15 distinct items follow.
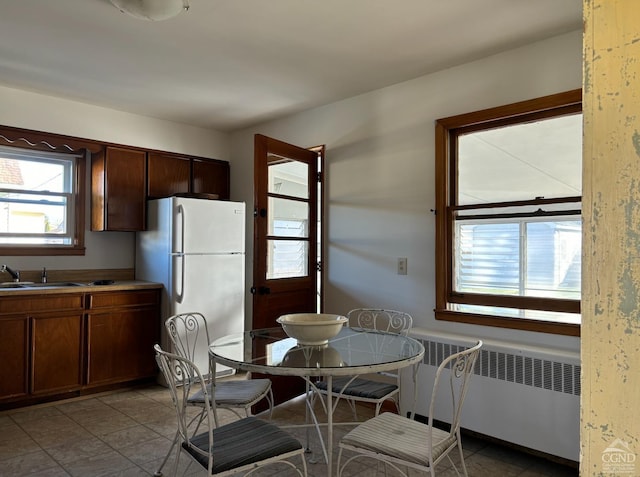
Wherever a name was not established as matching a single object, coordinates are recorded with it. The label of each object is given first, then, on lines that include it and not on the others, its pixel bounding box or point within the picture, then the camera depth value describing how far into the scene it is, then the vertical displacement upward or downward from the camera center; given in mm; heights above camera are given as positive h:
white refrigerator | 3959 -162
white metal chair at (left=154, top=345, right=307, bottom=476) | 1671 -794
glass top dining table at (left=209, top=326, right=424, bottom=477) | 1875 -521
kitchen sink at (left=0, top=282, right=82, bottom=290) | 3592 -360
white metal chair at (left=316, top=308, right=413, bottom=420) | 2504 -818
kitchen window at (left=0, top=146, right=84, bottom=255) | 3846 +339
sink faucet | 3686 -258
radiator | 2389 -857
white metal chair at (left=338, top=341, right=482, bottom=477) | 1755 -809
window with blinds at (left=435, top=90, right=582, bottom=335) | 2723 +178
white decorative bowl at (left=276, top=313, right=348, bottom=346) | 2170 -423
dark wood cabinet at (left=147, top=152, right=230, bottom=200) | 4398 +673
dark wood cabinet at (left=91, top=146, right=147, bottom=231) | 4062 +471
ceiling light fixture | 2254 +1174
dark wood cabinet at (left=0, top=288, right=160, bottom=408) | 3348 -809
